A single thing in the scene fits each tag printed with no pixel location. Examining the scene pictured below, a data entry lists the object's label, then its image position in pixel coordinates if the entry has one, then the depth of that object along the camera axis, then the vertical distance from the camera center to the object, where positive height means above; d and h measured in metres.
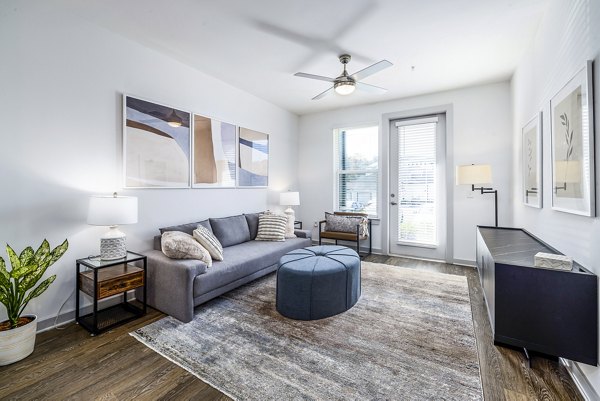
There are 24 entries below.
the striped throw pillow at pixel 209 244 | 2.94 -0.46
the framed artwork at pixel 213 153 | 3.60 +0.71
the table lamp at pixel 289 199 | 4.88 +0.06
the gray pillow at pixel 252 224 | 4.15 -0.34
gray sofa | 2.46 -0.71
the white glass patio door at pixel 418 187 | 4.51 +0.26
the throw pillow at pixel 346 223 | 4.70 -0.39
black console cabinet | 1.56 -0.68
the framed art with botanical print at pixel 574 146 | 1.56 +0.38
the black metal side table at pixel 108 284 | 2.25 -0.74
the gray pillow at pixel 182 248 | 2.60 -0.46
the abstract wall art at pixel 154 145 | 2.86 +0.67
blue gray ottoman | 2.47 -0.81
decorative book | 1.65 -0.38
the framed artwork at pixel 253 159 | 4.34 +0.75
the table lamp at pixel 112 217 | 2.32 -0.14
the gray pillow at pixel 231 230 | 3.62 -0.39
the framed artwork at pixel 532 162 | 2.48 +0.42
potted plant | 1.85 -0.69
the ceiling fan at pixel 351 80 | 2.70 +1.37
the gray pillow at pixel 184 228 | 3.09 -0.31
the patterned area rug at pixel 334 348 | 1.65 -1.13
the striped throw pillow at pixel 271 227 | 4.05 -0.39
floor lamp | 3.52 +0.38
